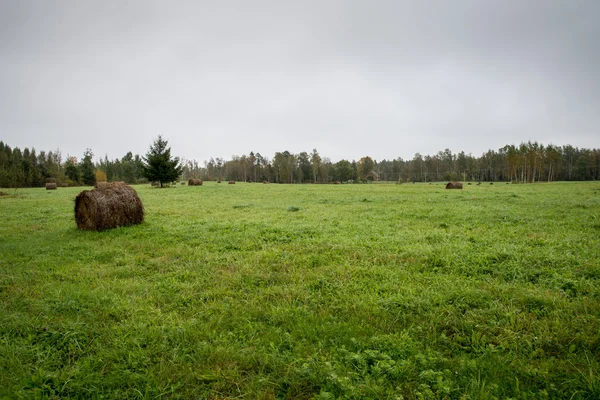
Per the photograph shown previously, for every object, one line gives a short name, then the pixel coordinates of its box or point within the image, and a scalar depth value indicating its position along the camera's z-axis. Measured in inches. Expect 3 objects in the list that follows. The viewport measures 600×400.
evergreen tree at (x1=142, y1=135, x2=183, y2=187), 1675.7
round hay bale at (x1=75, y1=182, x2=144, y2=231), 417.4
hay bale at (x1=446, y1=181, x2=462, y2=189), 1457.1
